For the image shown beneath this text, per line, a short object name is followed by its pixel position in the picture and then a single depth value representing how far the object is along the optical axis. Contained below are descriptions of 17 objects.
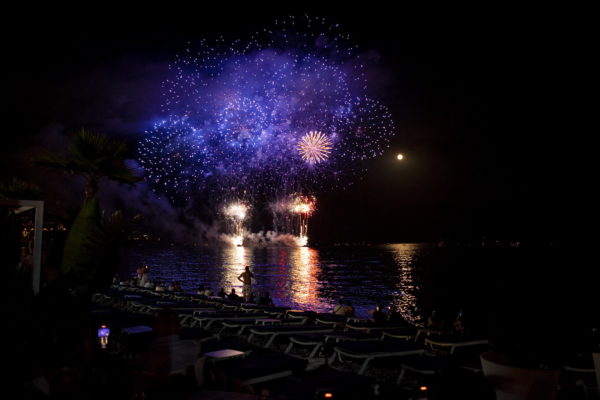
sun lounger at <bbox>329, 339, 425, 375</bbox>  7.23
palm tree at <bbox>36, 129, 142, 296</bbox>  6.69
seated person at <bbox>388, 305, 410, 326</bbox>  16.98
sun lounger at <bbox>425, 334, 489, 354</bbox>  8.68
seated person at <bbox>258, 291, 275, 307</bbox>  20.73
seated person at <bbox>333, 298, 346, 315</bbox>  16.98
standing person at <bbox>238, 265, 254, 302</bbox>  20.64
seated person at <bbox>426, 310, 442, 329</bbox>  15.28
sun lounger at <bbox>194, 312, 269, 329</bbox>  10.95
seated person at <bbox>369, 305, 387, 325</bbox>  13.86
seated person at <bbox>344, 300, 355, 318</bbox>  16.91
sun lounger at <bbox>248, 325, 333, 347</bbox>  9.11
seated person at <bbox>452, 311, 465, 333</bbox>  17.57
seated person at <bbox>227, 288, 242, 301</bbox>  20.86
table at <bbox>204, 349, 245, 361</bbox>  6.70
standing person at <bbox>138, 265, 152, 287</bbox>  23.49
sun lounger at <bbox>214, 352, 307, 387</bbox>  5.98
